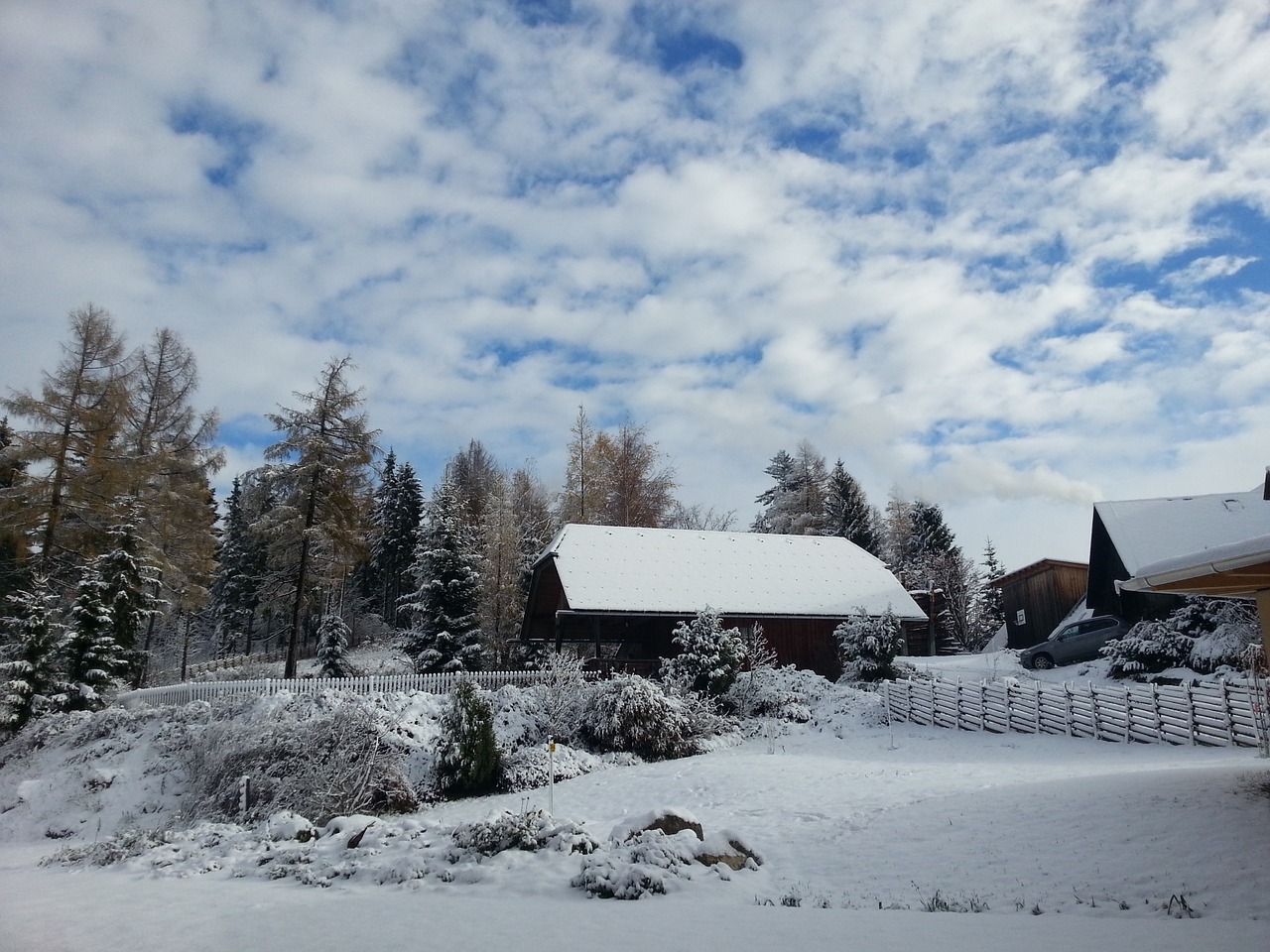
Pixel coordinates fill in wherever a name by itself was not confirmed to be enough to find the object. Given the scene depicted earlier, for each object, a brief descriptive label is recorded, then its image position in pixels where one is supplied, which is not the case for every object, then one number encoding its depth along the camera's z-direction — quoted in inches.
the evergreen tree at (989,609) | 1850.4
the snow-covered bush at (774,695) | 849.5
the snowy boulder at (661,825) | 381.1
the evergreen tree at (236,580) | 1822.1
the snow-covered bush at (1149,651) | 823.1
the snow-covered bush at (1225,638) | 759.7
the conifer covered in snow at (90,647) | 849.5
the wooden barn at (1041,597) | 1258.0
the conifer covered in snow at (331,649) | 1043.9
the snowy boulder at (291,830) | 428.1
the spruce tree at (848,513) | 1858.0
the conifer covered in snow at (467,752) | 654.5
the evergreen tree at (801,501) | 1955.0
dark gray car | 983.0
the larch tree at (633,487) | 1663.4
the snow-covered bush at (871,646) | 920.9
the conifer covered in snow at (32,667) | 791.1
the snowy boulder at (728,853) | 349.1
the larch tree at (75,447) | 959.0
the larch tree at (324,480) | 1111.0
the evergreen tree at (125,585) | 926.4
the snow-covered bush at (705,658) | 848.9
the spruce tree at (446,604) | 1181.1
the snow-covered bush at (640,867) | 311.6
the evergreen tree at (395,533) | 1974.7
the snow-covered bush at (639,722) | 730.2
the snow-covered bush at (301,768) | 573.9
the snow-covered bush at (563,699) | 761.0
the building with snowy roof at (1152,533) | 1022.4
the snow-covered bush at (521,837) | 373.7
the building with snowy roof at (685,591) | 1024.9
